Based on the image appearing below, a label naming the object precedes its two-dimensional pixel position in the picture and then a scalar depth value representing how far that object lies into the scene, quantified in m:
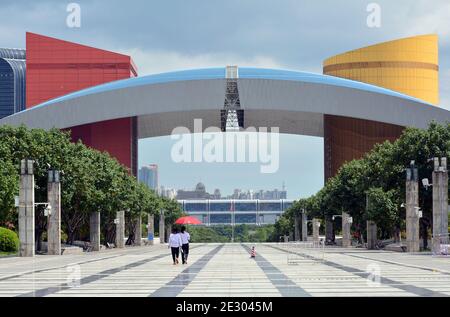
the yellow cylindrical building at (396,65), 145.75
